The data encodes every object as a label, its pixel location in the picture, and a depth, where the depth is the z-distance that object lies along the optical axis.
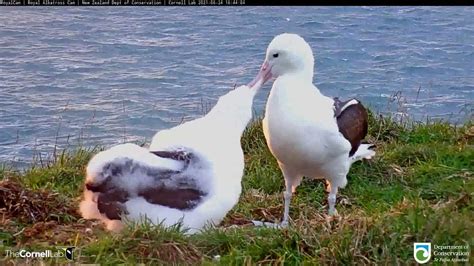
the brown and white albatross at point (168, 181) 4.30
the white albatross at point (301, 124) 5.05
